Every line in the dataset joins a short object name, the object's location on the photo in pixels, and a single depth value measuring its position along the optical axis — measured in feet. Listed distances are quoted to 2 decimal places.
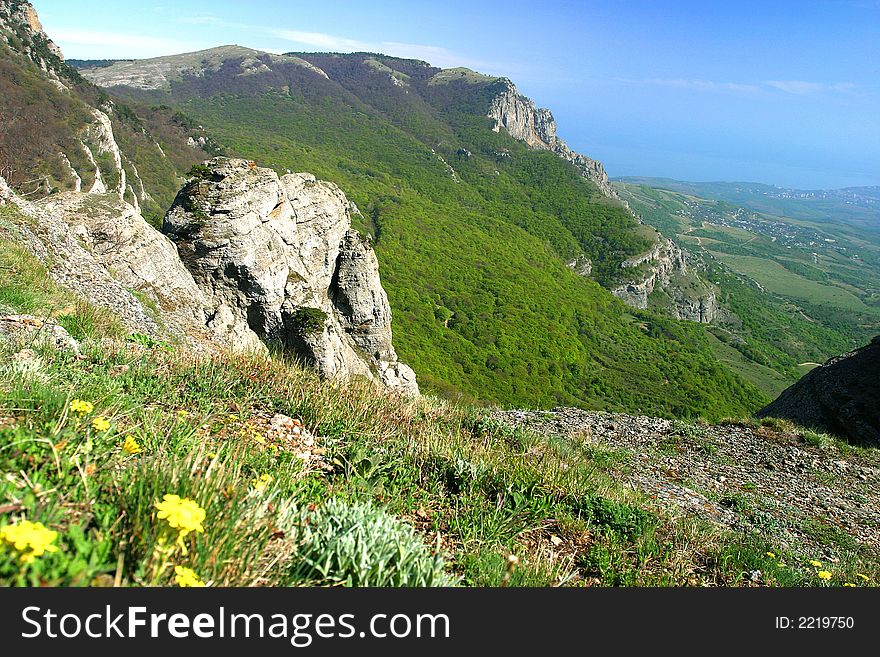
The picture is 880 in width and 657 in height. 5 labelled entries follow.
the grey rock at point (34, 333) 14.57
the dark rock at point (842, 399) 45.68
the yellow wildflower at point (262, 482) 9.09
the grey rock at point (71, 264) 30.63
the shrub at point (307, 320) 72.08
